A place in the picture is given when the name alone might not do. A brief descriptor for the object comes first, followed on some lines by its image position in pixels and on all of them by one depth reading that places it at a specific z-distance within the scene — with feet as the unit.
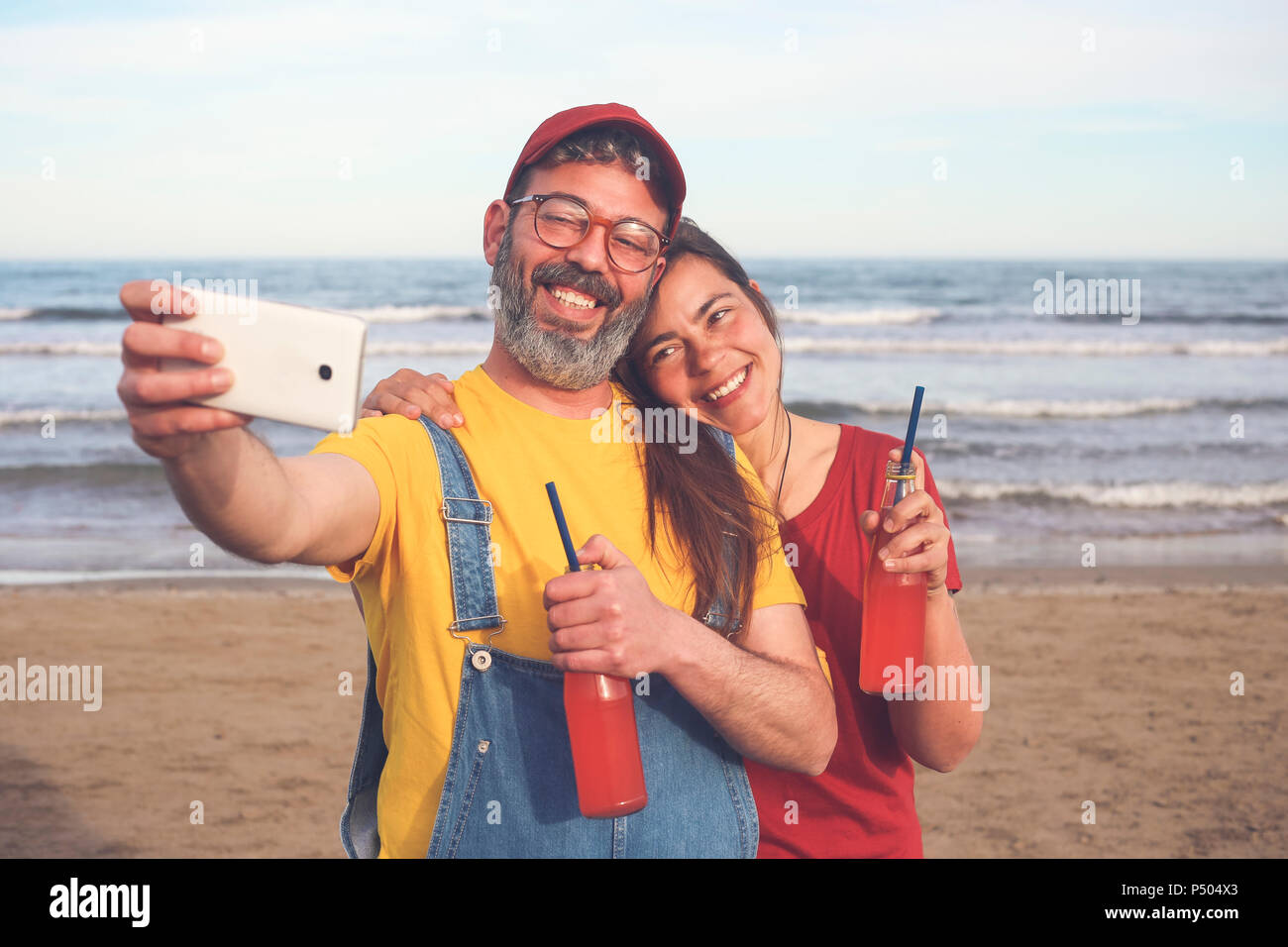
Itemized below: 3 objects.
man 6.70
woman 8.32
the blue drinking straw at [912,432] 7.68
